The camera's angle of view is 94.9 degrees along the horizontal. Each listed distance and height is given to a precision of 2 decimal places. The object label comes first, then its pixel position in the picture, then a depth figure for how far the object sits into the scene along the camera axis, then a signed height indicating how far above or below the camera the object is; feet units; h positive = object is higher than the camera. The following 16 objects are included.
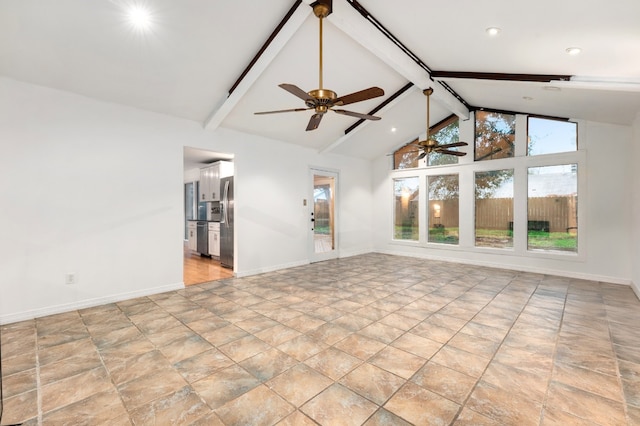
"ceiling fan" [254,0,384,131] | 9.04 +3.62
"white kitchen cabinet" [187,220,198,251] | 25.45 -2.00
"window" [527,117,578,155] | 17.60 +4.64
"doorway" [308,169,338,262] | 23.17 -0.19
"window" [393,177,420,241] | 24.82 +0.27
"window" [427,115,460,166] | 22.33 +5.92
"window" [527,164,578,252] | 17.67 +0.15
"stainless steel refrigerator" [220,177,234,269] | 19.56 -0.78
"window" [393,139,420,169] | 24.53 +4.50
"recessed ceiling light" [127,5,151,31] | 8.98 +6.19
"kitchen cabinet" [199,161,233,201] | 21.97 +2.72
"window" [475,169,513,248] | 20.06 +0.19
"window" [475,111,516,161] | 19.89 +5.27
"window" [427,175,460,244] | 22.57 +0.16
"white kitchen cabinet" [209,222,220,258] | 22.32 -2.09
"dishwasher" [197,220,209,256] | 23.76 -2.08
